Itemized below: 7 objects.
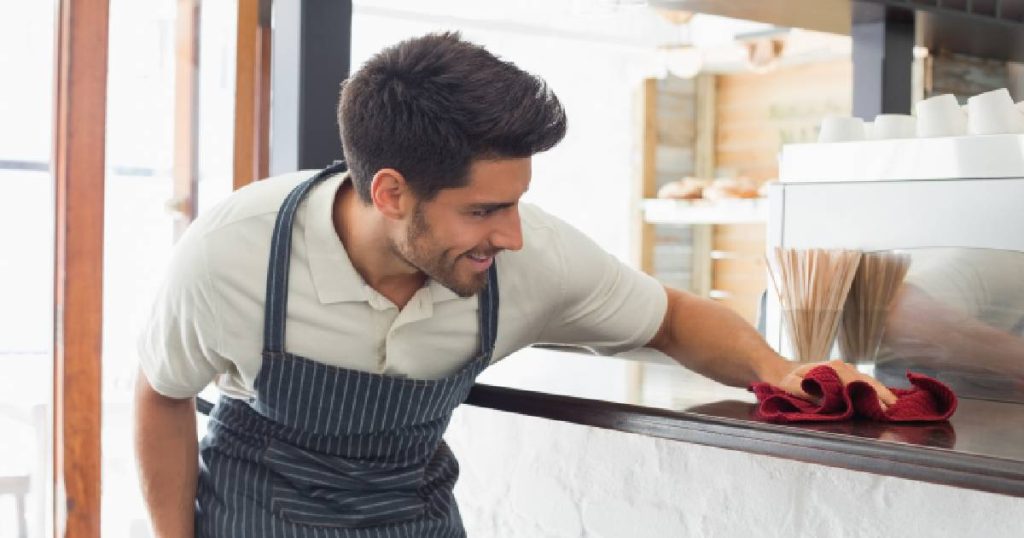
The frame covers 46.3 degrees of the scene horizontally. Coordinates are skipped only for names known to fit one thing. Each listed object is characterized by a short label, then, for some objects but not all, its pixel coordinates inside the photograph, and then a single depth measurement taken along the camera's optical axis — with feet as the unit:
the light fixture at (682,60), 18.21
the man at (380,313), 5.07
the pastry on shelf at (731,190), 19.22
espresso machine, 6.24
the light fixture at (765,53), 19.36
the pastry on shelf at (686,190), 20.22
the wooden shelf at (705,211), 18.69
